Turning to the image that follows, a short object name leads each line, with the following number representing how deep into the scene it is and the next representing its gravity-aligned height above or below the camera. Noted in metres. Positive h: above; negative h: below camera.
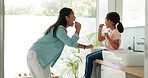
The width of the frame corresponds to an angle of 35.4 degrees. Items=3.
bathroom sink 1.90 -0.17
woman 2.43 -0.10
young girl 2.56 +0.04
